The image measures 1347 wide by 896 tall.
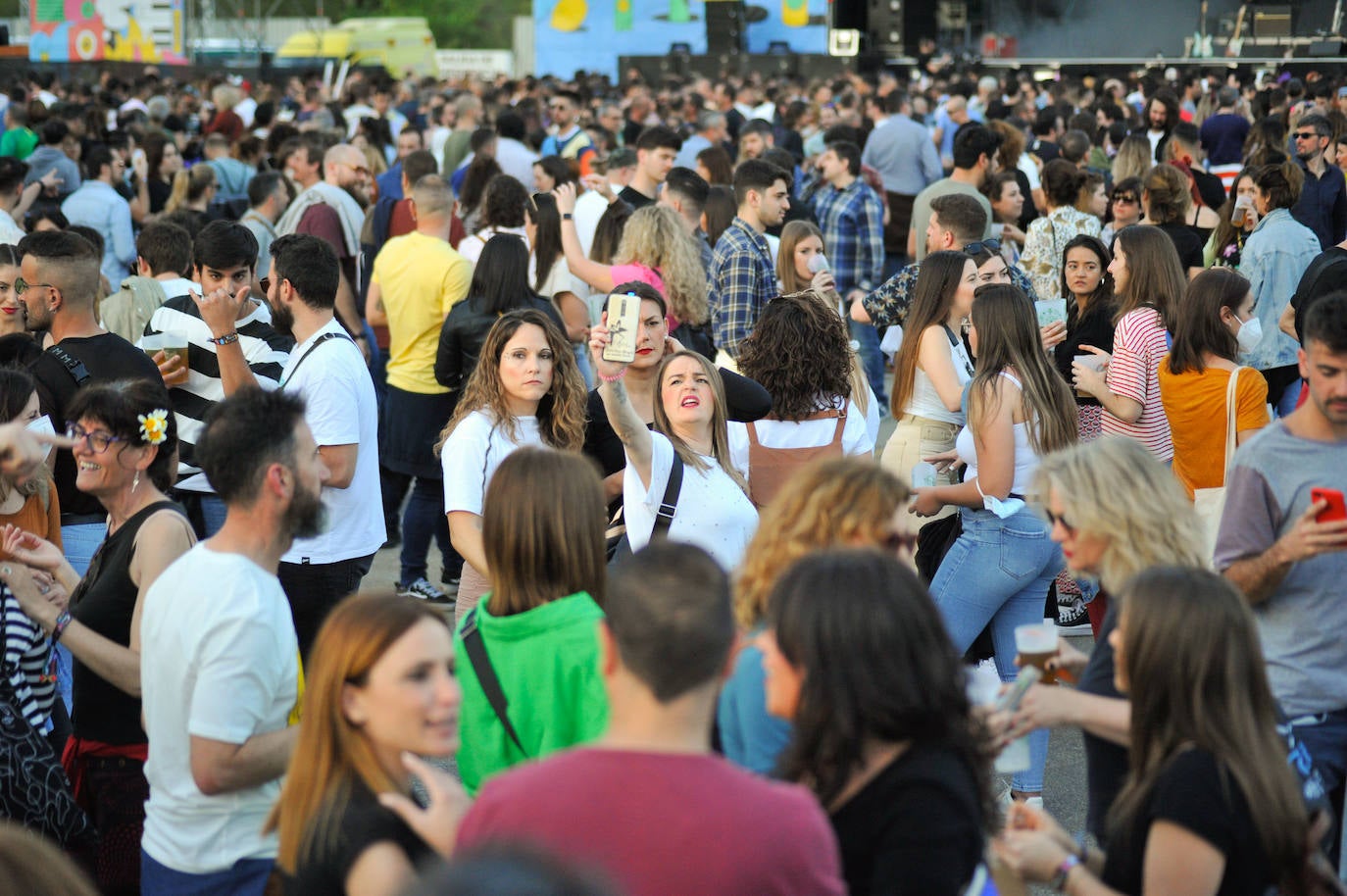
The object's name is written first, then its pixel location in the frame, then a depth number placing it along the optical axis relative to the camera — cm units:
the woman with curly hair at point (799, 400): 880
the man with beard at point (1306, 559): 580
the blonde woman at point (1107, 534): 504
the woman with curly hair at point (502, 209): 1395
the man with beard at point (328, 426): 831
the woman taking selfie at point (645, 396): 854
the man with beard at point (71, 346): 859
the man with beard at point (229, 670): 498
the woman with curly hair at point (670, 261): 1178
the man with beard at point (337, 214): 1541
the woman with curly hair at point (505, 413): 764
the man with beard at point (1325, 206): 1692
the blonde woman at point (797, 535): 477
